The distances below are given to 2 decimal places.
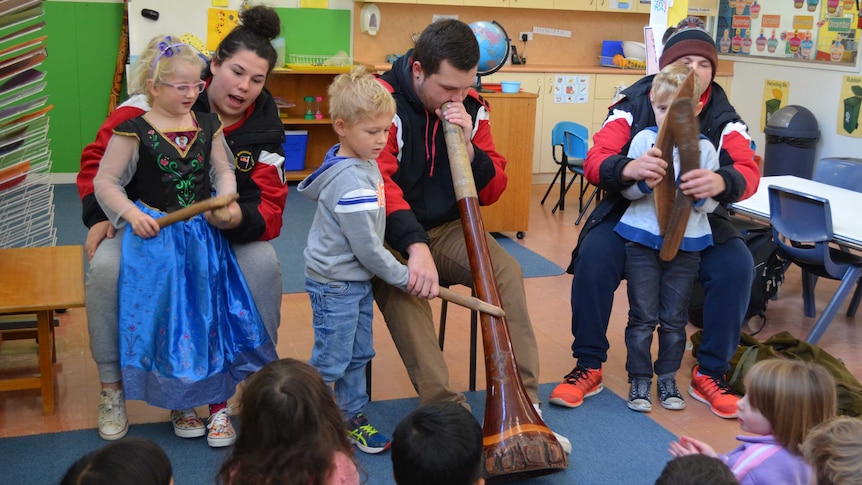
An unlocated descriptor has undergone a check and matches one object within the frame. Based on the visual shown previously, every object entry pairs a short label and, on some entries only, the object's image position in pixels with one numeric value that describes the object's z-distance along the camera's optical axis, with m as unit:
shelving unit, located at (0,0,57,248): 2.91
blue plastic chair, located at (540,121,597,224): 5.78
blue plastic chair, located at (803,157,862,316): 4.06
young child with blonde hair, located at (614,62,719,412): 2.89
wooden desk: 2.56
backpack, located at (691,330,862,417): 2.82
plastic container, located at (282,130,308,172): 6.53
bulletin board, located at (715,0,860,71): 6.43
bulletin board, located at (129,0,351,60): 6.07
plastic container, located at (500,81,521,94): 5.22
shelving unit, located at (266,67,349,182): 6.64
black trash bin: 6.45
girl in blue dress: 2.39
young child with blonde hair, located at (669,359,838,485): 1.86
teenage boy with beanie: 2.91
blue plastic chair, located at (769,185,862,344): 3.24
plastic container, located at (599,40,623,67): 7.50
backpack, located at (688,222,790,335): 3.71
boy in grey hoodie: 2.34
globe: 4.50
